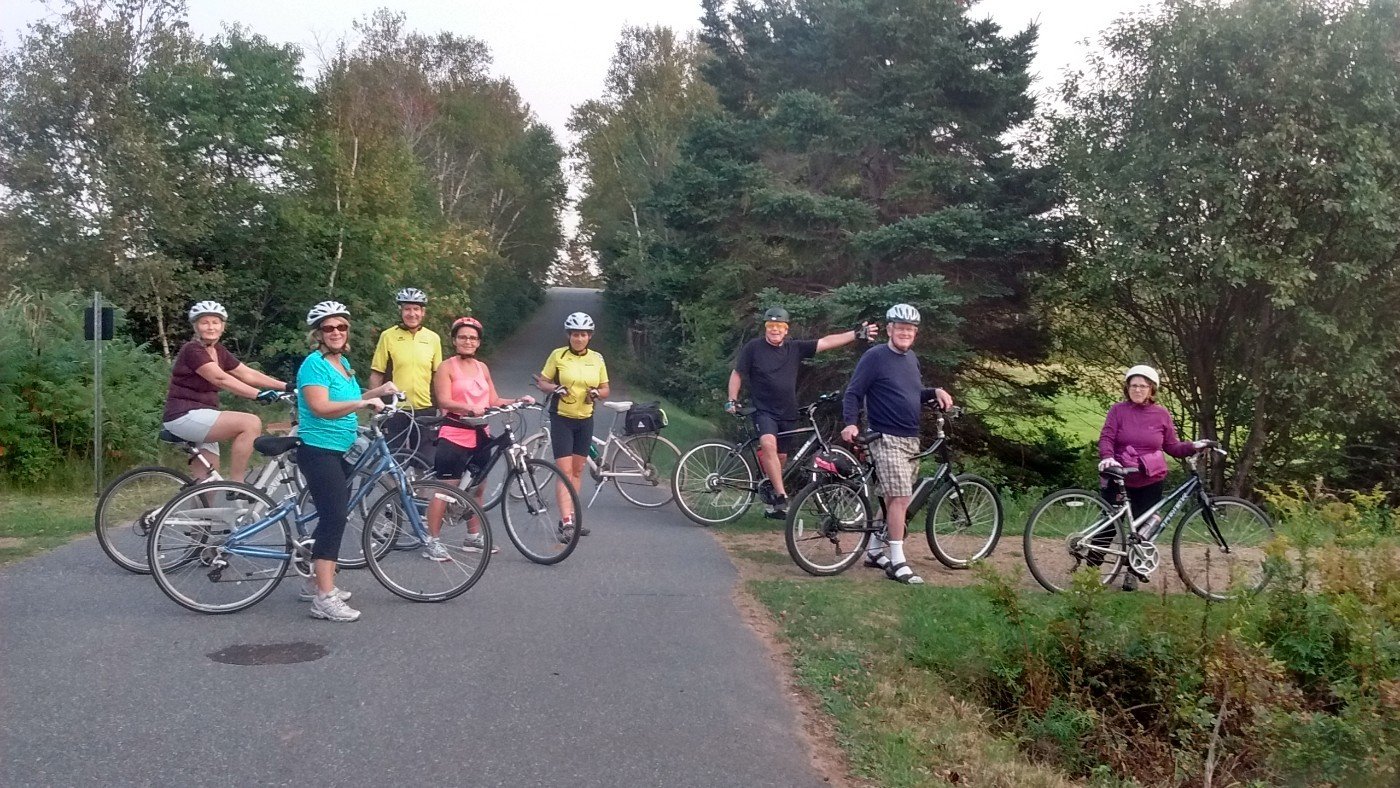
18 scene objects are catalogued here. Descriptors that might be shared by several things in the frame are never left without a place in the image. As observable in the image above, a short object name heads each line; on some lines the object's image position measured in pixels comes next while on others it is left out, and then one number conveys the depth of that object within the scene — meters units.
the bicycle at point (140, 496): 7.45
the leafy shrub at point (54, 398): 12.78
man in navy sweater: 8.08
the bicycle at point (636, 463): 11.09
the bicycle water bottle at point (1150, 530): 7.93
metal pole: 12.09
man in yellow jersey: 8.79
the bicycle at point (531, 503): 8.20
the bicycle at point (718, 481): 10.40
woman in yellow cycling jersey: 9.33
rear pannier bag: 10.79
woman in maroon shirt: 7.50
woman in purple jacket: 7.93
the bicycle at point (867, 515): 8.20
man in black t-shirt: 9.92
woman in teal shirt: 6.28
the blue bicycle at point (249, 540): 6.61
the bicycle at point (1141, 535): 7.89
